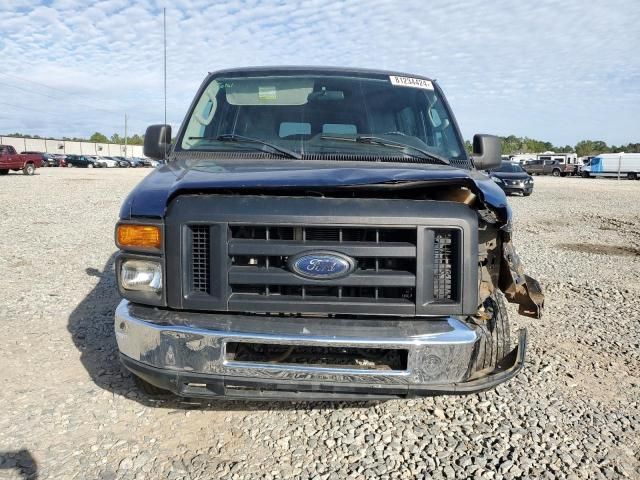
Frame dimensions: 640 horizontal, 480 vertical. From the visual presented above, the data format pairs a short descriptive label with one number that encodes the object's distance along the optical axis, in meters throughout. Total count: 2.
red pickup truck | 29.42
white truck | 44.28
